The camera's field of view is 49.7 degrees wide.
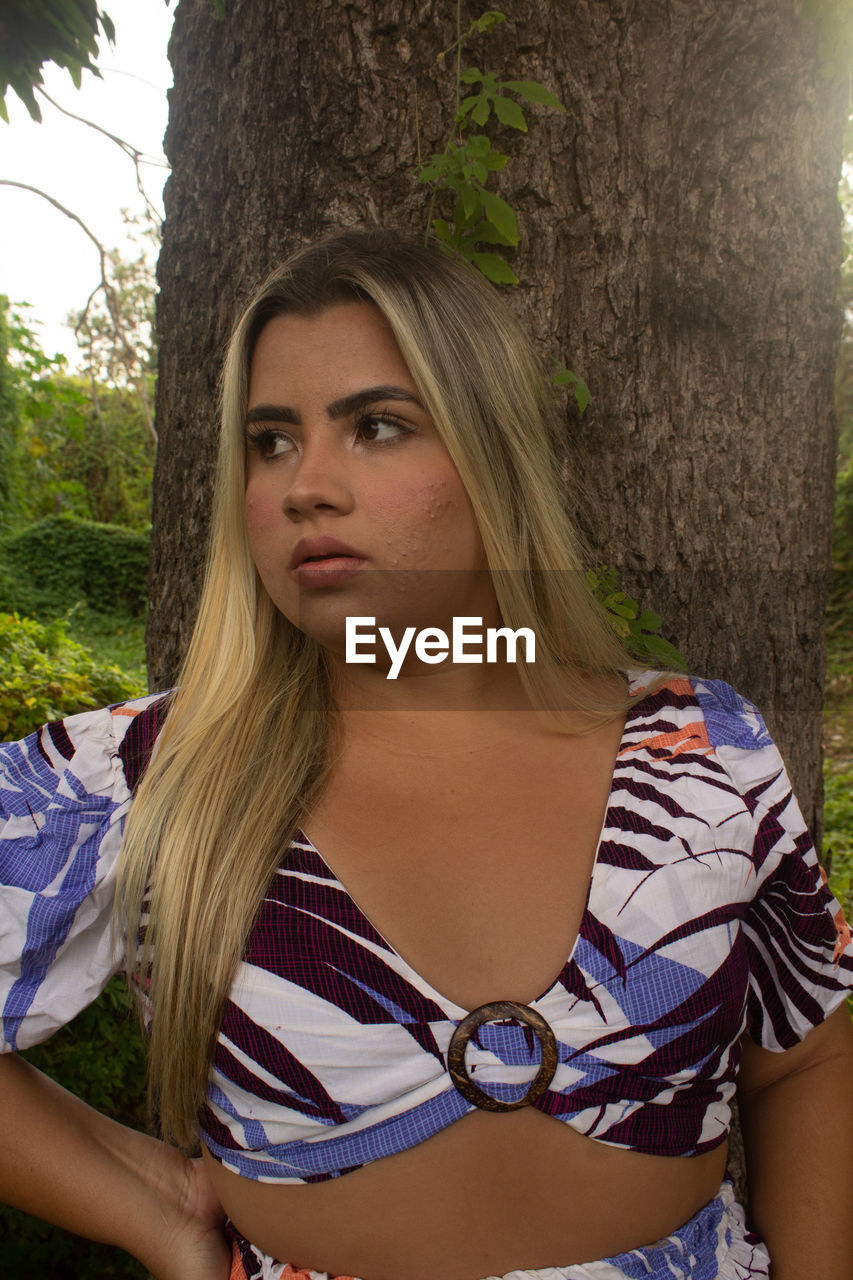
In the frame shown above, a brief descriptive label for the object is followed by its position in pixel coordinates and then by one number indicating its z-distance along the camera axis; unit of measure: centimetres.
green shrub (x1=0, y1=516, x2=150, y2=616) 1517
